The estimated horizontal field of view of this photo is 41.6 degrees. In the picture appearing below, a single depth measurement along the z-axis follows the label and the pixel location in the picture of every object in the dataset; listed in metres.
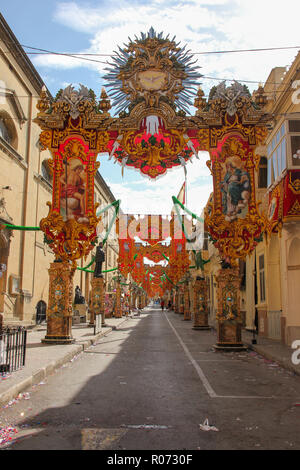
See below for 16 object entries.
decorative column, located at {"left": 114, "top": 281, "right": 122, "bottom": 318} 42.44
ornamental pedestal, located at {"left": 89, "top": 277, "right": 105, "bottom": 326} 25.31
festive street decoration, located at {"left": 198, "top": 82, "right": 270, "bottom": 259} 14.24
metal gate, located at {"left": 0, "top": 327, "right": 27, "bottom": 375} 8.58
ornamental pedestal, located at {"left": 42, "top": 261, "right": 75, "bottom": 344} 15.20
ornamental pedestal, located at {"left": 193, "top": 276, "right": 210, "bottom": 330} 25.45
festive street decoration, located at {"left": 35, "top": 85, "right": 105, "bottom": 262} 14.86
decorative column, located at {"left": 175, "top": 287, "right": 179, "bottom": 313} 60.42
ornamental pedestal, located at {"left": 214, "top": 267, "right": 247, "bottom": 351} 14.33
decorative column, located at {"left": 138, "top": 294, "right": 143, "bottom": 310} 90.75
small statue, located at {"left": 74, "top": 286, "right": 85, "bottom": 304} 32.38
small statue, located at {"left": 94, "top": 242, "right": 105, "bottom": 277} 25.17
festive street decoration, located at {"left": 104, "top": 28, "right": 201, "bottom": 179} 14.38
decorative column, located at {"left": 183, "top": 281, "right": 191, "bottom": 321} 38.09
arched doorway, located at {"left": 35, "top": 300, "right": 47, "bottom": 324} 24.82
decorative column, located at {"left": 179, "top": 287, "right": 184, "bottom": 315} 52.75
